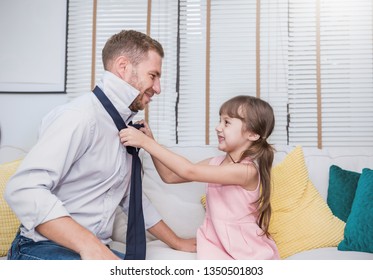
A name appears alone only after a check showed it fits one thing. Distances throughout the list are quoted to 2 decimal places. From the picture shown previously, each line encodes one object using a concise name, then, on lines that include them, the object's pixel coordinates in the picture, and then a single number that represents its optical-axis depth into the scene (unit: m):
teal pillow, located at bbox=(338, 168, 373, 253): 1.27
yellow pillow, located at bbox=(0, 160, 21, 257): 1.35
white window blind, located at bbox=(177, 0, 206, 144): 2.40
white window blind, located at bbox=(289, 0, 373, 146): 2.35
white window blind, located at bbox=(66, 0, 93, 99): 2.39
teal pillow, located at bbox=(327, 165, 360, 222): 1.47
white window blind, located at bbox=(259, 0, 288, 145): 2.36
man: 0.92
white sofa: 1.54
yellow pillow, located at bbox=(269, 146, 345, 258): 1.39
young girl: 1.25
